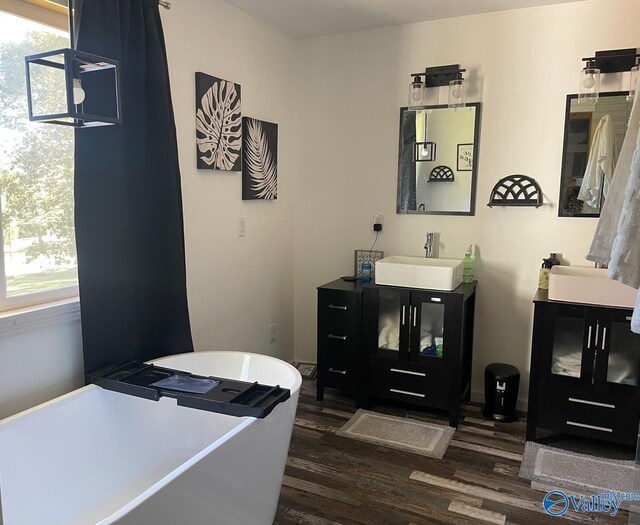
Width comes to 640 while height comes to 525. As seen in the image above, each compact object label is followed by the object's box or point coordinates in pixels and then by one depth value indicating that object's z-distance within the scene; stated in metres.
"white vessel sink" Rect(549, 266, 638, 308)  2.67
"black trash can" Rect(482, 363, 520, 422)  3.14
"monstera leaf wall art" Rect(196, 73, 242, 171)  2.87
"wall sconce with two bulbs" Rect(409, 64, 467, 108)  3.27
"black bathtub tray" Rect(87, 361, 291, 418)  1.95
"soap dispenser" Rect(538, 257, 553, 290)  3.08
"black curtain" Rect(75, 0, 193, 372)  2.16
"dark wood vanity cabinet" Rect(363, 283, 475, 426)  3.04
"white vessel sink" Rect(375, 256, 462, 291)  3.04
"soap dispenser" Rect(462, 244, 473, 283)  3.38
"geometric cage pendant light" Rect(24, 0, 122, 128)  1.65
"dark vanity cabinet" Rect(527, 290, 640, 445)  2.71
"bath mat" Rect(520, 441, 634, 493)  2.50
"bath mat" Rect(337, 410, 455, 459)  2.84
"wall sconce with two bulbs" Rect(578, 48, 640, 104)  2.89
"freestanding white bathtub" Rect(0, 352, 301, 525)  1.64
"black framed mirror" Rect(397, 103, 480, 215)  3.35
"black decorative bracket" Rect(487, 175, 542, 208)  3.21
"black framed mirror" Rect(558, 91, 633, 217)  2.98
